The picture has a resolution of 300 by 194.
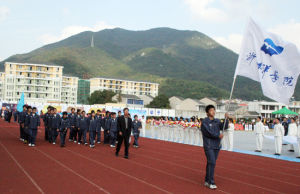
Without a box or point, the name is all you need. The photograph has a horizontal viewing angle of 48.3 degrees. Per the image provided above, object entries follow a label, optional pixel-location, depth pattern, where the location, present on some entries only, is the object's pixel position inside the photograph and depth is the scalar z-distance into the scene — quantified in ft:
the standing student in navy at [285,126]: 77.60
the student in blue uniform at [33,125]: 48.70
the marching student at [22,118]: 50.37
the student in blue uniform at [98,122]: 55.93
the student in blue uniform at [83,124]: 55.48
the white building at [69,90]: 401.29
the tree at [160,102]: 278.34
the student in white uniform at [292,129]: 53.51
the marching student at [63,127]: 50.96
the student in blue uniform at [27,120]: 48.85
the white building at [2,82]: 406.29
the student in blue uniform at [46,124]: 57.46
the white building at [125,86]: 420.77
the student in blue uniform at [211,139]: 24.38
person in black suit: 40.09
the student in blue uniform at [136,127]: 57.21
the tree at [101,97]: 304.50
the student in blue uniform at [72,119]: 58.44
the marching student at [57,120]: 54.53
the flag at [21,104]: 106.01
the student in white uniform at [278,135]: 51.08
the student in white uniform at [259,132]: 55.88
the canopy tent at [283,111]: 138.53
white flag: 30.25
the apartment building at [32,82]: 335.06
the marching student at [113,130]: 55.31
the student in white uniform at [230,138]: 57.33
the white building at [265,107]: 348.36
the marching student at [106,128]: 59.29
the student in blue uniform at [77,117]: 57.09
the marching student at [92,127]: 52.85
